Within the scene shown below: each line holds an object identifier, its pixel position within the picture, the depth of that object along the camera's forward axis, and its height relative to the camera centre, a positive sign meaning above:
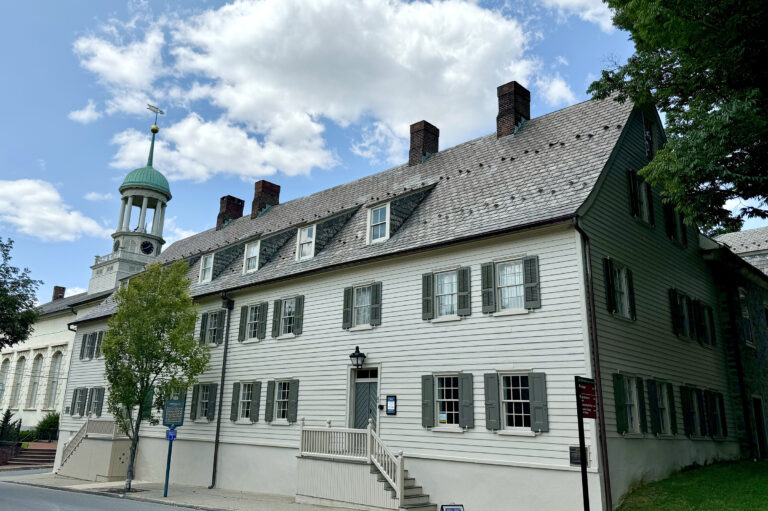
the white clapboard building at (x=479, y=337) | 13.55 +2.40
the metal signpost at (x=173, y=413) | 19.92 +0.23
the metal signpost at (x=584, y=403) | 9.33 +0.42
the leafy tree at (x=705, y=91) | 12.50 +7.95
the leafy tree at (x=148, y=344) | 20.67 +2.55
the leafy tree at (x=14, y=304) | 24.89 +4.61
